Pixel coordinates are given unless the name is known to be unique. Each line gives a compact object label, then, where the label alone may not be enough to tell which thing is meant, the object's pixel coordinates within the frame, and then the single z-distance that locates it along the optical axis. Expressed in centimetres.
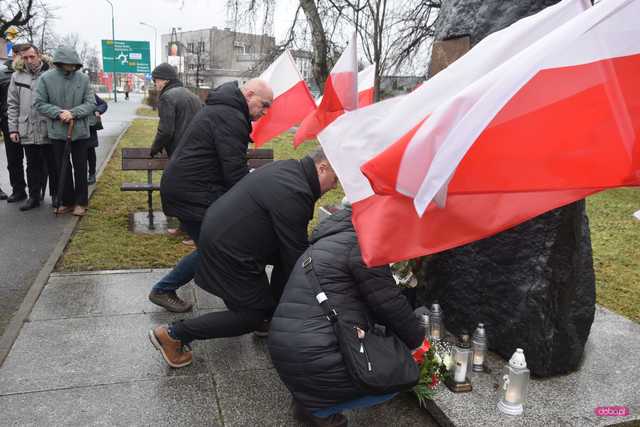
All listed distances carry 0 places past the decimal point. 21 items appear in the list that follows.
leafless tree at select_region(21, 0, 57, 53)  3386
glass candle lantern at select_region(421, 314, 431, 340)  375
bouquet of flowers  327
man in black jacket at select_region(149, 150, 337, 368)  312
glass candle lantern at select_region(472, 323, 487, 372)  353
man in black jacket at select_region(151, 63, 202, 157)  610
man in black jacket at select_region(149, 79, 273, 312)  399
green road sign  4866
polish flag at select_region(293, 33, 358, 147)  401
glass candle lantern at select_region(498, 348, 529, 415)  314
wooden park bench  700
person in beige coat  687
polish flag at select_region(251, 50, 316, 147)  547
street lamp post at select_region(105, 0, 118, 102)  4850
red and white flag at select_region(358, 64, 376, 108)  584
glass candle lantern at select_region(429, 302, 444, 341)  384
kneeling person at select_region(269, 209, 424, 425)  270
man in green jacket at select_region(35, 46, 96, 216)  646
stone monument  342
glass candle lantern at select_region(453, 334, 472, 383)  336
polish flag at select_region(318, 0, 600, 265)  236
